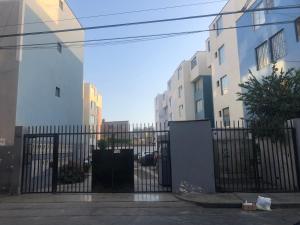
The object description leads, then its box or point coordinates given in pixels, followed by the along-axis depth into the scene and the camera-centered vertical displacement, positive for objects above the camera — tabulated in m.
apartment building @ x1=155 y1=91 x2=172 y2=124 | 54.54 +8.98
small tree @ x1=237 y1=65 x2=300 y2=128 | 9.05 +1.66
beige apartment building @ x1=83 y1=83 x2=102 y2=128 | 34.70 +6.31
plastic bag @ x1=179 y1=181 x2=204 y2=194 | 8.22 -1.85
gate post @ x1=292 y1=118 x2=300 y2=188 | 8.26 -0.22
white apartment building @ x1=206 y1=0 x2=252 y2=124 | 18.70 +6.97
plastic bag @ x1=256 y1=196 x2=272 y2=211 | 6.42 -1.96
